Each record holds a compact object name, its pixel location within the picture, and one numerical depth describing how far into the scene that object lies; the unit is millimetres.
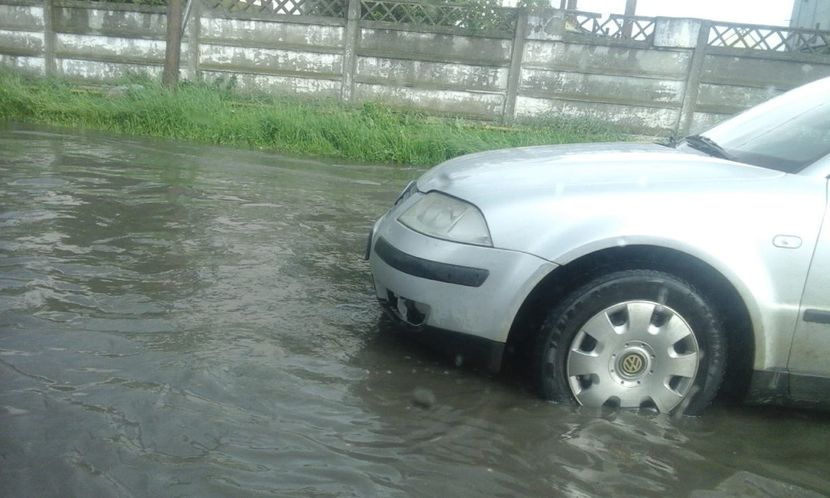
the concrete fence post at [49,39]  13547
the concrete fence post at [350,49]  12750
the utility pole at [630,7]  20375
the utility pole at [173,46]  12164
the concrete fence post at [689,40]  12062
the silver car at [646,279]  3033
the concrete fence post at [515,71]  12492
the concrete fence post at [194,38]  13148
